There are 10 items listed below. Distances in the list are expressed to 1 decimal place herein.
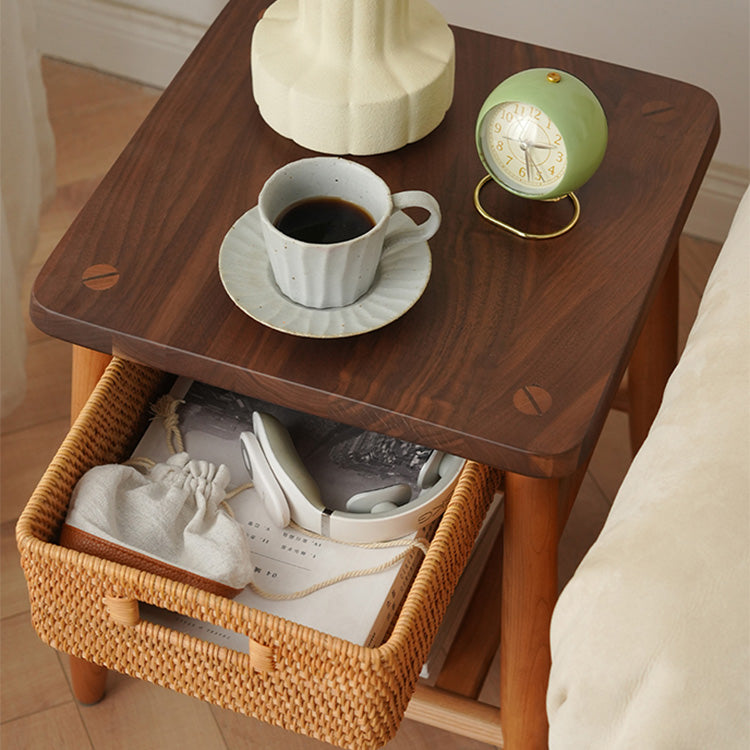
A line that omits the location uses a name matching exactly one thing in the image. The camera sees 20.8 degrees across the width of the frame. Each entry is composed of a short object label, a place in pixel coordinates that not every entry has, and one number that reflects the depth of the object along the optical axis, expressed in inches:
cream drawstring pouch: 56.5
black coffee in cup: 56.3
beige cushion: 47.9
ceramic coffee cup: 54.7
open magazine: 57.6
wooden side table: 55.2
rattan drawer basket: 54.9
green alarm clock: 56.6
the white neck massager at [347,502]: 57.7
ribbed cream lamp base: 58.8
